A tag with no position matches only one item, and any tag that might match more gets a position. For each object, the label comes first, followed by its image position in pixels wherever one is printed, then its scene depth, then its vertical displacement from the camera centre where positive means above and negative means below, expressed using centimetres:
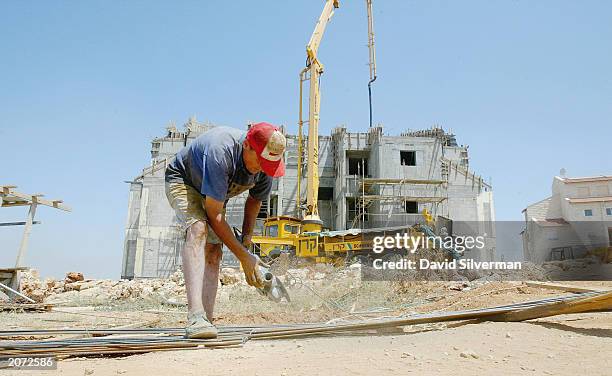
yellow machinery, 1461 +103
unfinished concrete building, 2322 +379
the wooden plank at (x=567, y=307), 263 -25
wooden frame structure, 784 +91
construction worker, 247 +41
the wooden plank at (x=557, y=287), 371 -20
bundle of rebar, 217 -42
